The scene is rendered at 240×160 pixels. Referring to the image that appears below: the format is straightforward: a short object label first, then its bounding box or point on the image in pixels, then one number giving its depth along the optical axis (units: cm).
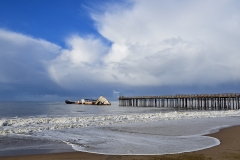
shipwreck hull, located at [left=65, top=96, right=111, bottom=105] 8500
